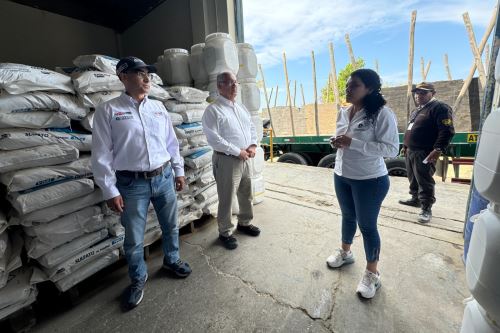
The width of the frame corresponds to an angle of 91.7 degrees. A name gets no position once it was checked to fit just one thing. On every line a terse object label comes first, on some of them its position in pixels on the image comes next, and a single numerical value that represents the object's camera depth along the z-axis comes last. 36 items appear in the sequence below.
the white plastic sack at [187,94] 2.26
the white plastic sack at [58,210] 1.42
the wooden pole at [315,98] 8.32
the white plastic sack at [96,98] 1.66
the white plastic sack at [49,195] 1.36
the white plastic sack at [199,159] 2.31
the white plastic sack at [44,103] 1.35
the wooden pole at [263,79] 9.96
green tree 13.11
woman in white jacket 1.38
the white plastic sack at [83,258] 1.50
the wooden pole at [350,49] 7.90
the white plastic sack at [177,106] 2.23
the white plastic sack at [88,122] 1.69
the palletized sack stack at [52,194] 1.37
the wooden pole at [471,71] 5.18
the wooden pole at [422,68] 8.79
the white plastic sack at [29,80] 1.35
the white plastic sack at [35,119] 1.34
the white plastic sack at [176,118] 2.17
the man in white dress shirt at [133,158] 1.42
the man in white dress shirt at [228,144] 2.02
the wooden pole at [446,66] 9.24
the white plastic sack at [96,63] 1.80
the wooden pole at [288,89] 9.06
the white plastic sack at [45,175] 1.35
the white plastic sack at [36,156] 1.34
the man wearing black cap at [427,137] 2.39
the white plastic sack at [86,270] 1.53
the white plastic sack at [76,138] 1.56
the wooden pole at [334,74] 7.93
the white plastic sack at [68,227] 1.45
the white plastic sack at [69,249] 1.46
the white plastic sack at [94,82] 1.63
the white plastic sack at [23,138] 1.34
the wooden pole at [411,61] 5.89
